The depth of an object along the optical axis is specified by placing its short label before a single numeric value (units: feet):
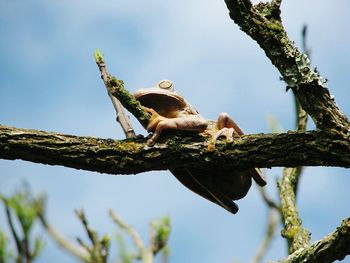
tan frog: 31.59
